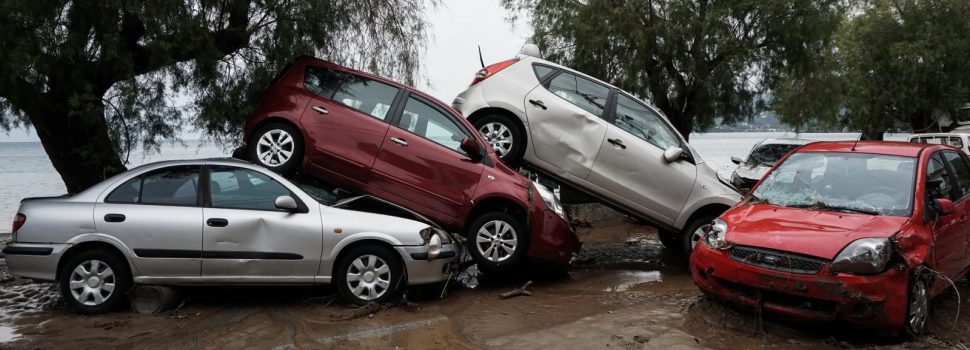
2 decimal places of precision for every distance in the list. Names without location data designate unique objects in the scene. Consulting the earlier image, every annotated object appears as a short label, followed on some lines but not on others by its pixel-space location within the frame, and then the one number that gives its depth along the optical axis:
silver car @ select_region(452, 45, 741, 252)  7.47
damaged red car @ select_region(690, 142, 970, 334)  4.67
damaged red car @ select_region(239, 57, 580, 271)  6.69
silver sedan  5.84
